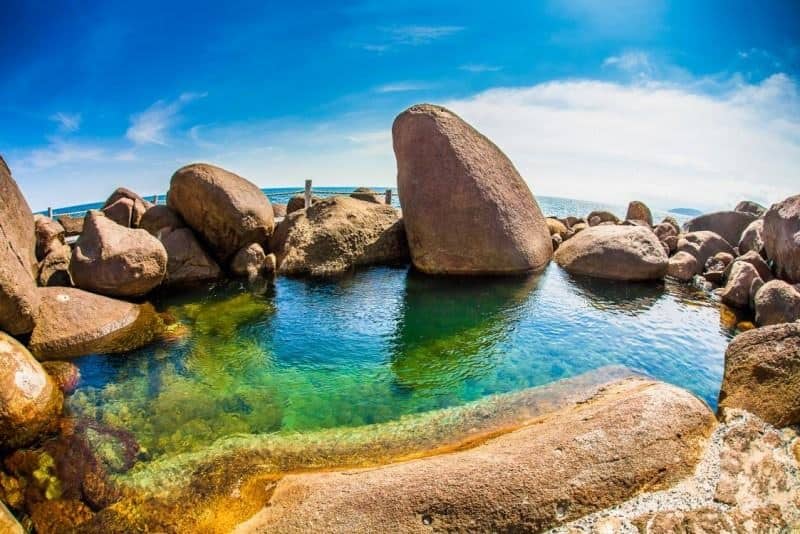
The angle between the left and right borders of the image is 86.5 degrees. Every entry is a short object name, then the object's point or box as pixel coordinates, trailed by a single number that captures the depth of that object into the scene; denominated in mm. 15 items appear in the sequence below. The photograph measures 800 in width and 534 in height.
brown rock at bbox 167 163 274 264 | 12430
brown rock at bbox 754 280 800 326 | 8438
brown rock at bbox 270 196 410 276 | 13703
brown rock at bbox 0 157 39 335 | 6520
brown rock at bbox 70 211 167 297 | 9320
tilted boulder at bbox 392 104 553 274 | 13211
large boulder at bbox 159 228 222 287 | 12118
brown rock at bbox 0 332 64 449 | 5207
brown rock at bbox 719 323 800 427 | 4793
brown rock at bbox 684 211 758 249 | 16844
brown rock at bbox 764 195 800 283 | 10203
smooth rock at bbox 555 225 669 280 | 12898
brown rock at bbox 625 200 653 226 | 21500
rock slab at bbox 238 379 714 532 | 3766
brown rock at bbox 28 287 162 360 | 7605
